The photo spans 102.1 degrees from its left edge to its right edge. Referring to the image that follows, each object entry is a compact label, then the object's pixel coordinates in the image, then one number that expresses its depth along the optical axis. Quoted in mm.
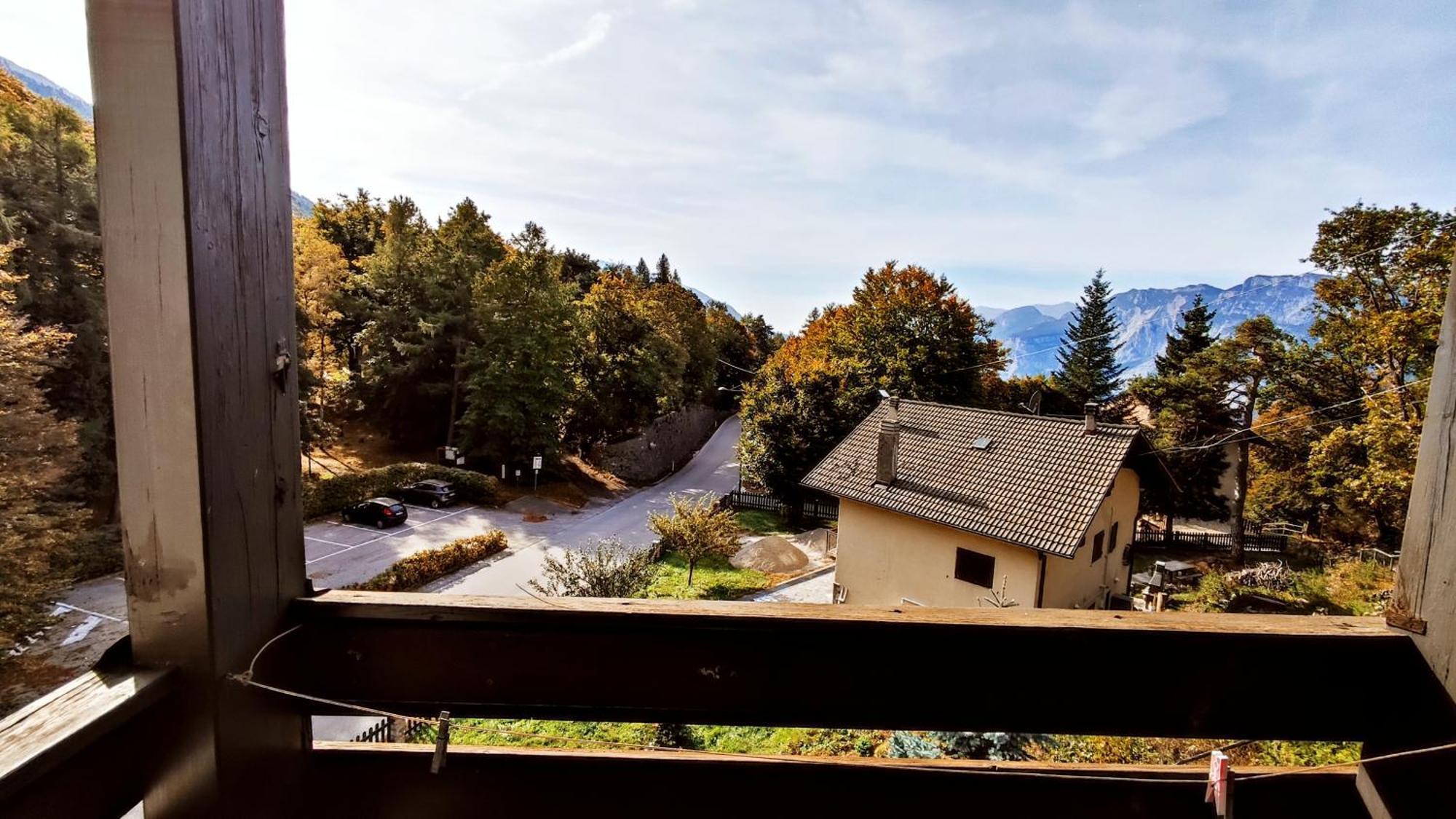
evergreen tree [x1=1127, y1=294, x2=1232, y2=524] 19016
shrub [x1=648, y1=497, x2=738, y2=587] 12242
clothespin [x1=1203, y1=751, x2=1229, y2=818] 855
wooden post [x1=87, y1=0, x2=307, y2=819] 646
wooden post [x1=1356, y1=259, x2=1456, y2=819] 847
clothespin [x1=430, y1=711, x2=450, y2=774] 850
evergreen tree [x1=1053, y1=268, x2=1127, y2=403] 28312
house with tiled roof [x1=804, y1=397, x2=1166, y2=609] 9719
